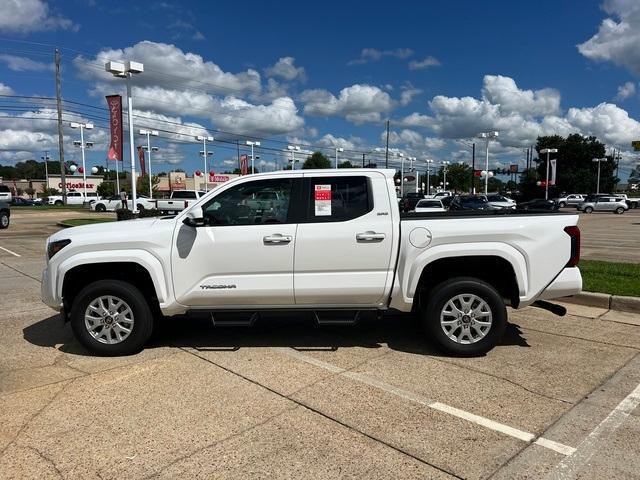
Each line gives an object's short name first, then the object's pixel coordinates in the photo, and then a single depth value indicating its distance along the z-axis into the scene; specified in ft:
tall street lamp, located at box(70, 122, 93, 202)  171.01
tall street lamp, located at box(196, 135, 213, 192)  192.96
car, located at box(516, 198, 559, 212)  136.98
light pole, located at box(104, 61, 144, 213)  64.13
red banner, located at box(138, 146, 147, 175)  185.06
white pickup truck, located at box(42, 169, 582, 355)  16.20
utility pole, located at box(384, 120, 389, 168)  239.46
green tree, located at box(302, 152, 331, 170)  321.11
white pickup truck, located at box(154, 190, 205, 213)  106.22
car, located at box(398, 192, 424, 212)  121.80
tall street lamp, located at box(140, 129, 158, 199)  168.25
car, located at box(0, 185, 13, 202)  78.35
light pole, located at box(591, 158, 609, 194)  250.98
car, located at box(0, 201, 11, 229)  73.67
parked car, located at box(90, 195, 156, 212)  145.93
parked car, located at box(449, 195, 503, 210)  101.55
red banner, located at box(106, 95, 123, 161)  73.26
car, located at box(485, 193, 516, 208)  114.15
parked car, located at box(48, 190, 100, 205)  217.68
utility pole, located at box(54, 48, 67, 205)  165.01
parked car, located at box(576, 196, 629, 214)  152.35
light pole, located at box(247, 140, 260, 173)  178.91
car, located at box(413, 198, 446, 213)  86.85
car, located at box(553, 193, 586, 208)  190.41
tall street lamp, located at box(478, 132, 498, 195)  168.29
